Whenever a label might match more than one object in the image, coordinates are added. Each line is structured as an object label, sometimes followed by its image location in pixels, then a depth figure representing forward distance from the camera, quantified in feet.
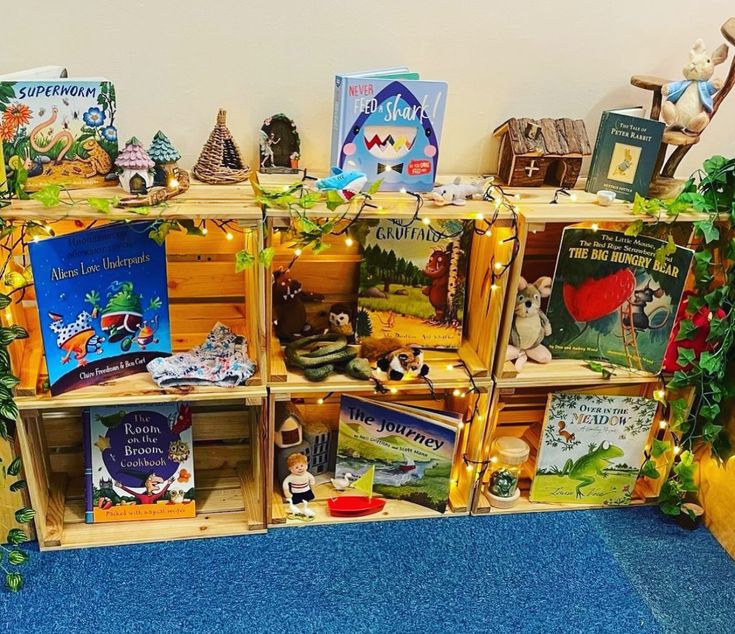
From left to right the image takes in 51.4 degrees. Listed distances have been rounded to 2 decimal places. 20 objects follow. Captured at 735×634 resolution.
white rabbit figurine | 6.07
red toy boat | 6.98
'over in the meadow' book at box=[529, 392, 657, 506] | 7.02
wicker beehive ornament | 5.98
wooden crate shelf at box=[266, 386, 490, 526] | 6.75
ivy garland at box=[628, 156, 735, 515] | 6.18
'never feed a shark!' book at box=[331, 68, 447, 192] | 5.80
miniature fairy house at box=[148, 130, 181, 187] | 5.73
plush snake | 6.39
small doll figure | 6.94
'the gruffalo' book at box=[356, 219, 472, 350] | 6.53
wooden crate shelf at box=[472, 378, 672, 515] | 6.89
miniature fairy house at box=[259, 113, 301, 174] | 6.17
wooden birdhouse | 6.44
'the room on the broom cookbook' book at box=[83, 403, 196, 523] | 6.56
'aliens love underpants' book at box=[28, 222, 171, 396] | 5.71
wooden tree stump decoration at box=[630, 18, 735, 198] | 6.23
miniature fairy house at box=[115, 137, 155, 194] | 5.61
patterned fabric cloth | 6.19
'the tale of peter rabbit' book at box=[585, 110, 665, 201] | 6.18
